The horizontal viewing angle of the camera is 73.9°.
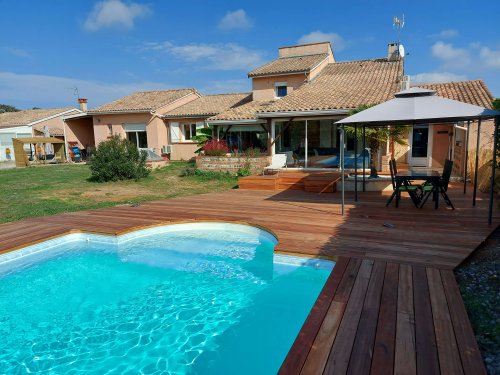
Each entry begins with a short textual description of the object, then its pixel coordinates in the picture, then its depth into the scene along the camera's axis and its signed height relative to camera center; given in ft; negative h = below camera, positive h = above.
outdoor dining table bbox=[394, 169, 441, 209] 26.78 -3.82
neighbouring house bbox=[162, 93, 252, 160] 81.41 +5.75
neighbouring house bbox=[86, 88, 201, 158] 84.02 +7.06
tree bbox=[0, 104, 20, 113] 287.89 +36.88
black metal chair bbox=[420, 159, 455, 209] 26.89 -4.19
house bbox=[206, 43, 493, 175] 48.75 +4.97
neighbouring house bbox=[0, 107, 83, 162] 104.32 +7.01
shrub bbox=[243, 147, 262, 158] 54.03 -1.97
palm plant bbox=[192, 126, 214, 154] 71.05 +1.45
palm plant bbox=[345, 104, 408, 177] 38.14 +0.18
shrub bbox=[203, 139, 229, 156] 56.70 -1.08
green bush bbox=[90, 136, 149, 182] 52.22 -2.62
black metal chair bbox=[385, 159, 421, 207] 28.14 -4.53
